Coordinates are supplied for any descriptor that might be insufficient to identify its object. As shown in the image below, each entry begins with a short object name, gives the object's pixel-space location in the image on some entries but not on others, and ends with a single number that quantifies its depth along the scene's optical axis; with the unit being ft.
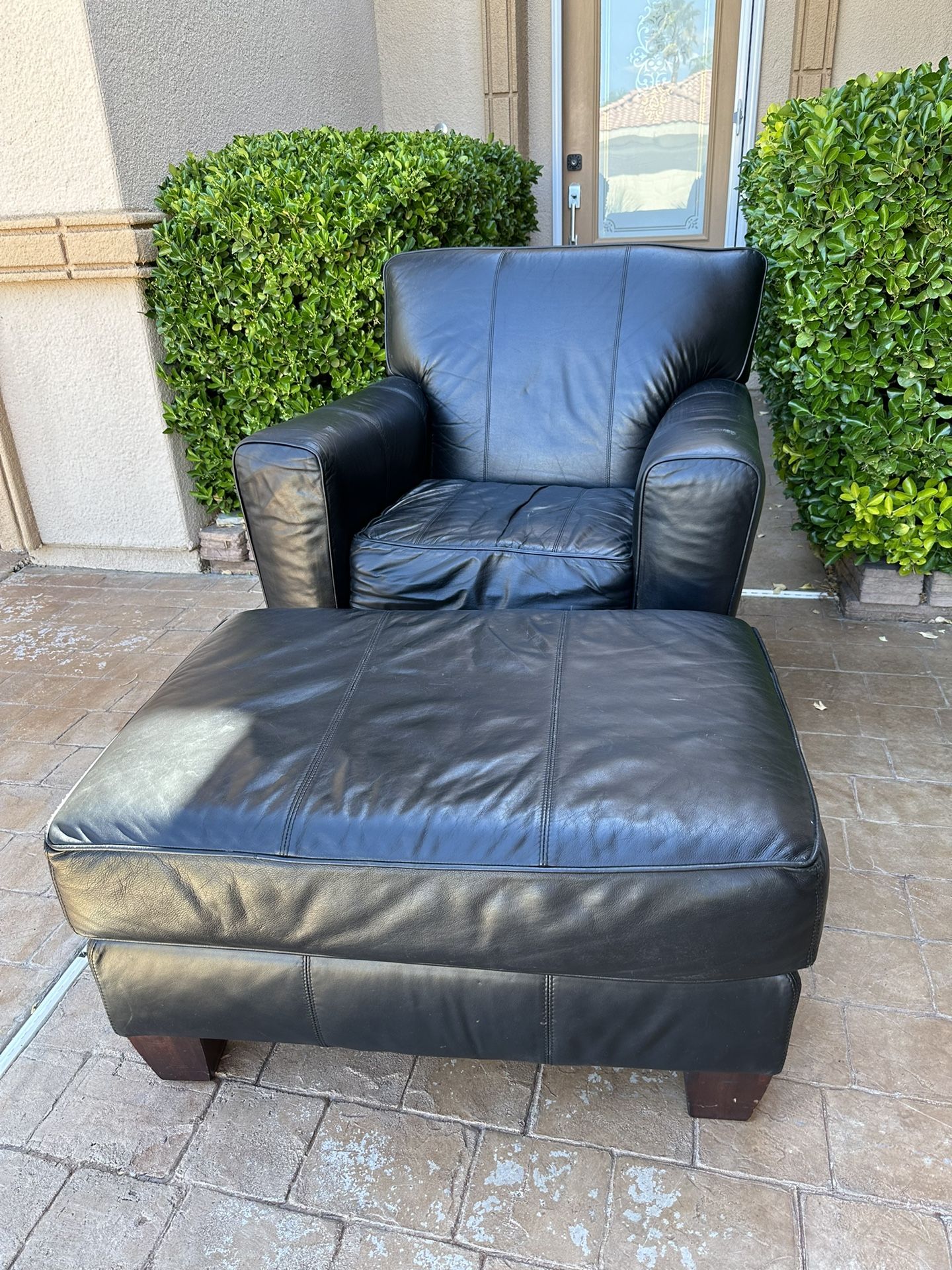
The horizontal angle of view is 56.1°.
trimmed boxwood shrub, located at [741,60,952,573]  6.83
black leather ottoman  3.40
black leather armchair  5.76
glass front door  15.44
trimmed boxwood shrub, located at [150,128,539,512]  8.88
